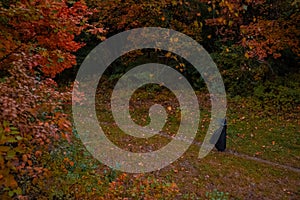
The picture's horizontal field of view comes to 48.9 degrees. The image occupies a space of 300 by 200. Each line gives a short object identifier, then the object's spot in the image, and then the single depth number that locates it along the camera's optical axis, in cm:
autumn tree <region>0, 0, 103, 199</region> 349
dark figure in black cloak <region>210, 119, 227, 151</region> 1077
